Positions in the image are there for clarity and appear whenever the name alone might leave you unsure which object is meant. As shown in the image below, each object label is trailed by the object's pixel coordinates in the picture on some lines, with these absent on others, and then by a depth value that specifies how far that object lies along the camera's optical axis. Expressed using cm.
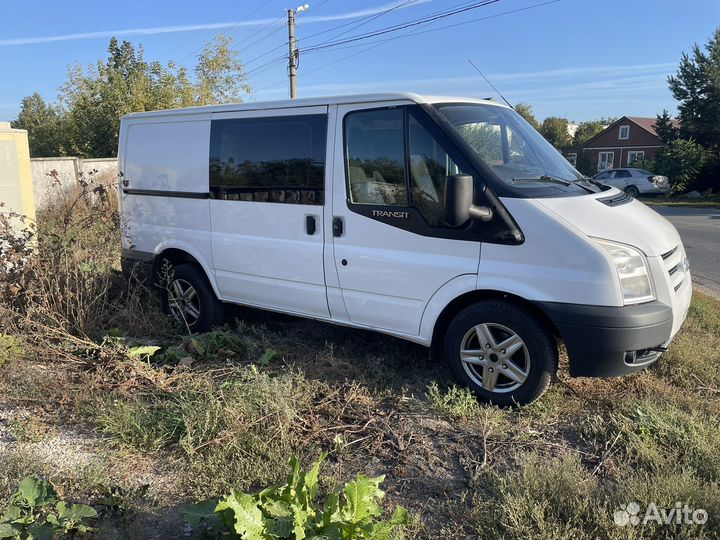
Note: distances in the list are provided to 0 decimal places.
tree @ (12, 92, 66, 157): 2197
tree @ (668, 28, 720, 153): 3206
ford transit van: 363
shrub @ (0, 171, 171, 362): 496
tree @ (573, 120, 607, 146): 6412
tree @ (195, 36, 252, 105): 2249
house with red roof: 4947
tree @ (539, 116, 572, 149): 5870
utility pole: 2409
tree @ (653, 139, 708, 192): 3125
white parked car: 2938
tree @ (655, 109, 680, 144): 3447
